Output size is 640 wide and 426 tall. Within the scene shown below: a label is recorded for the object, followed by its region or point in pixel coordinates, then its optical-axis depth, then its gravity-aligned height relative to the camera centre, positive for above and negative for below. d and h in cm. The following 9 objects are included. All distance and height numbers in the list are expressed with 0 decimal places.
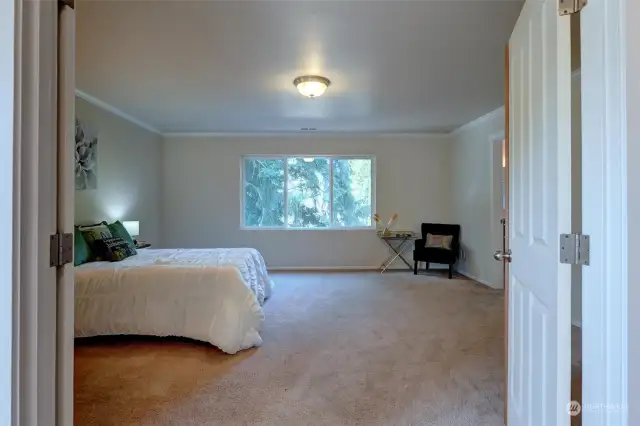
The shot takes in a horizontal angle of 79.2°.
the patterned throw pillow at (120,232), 396 -20
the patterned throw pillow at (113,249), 357 -34
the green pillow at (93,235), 358 -20
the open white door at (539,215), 115 -1
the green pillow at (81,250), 335 -33
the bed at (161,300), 298 -68
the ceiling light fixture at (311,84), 338 +115
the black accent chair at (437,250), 566 -55
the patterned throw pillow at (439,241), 586 -43
